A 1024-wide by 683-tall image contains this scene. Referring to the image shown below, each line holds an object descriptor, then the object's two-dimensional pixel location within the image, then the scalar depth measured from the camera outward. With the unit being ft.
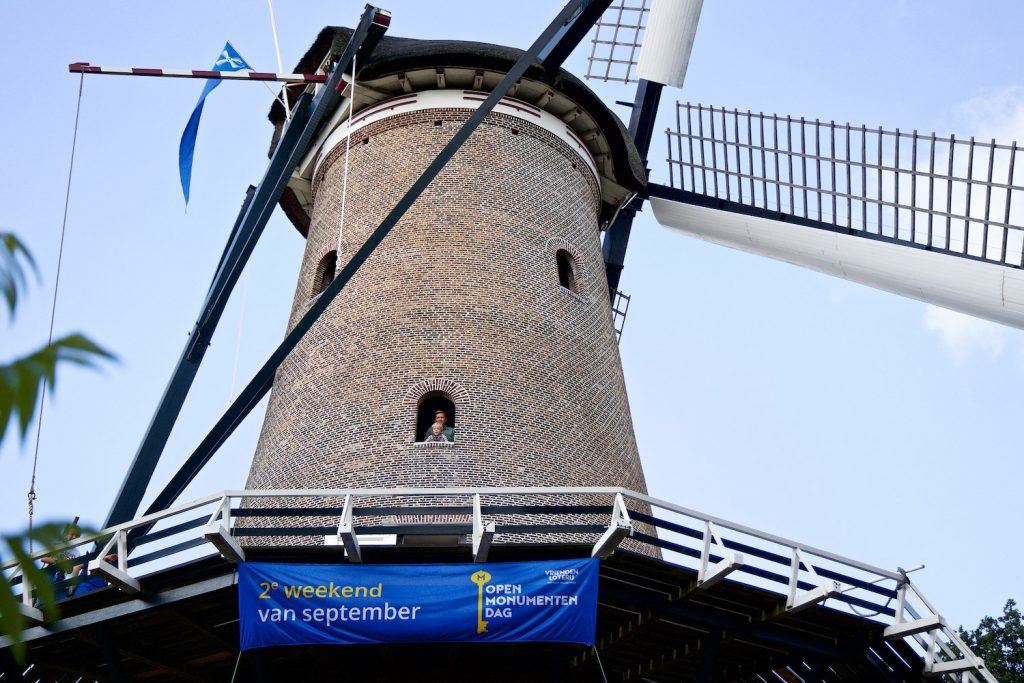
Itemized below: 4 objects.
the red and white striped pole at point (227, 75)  62.77
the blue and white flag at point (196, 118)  64.28
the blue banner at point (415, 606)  40.78
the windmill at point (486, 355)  42.32
